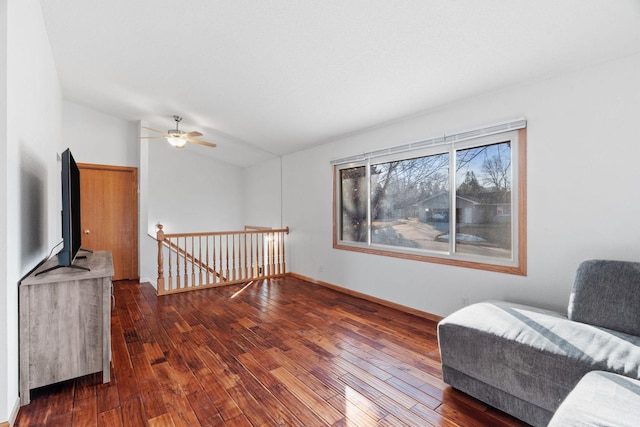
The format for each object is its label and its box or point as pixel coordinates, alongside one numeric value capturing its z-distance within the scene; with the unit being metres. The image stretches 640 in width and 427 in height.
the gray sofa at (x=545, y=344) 1.54
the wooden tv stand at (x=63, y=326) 1.89
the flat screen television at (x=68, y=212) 2.06
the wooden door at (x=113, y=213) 5.14
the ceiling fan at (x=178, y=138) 4.39
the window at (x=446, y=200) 2.73
